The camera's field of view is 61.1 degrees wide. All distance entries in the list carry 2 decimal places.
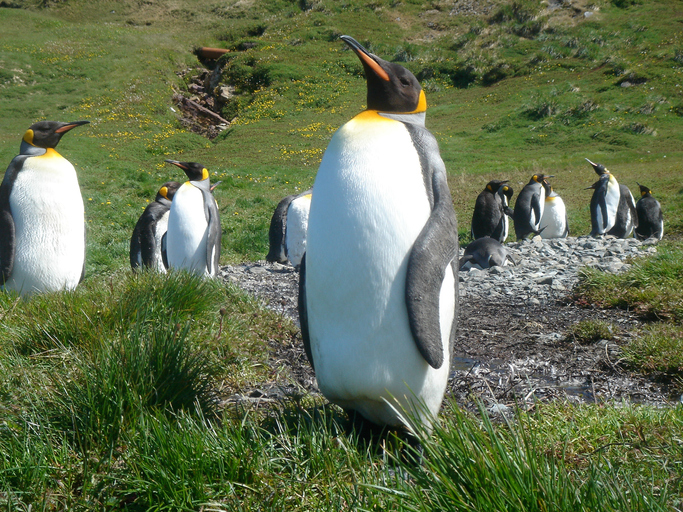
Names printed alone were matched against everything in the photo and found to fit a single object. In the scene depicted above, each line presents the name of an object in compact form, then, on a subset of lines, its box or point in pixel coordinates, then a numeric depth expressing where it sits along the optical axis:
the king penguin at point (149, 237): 7.59
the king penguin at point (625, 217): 12.53
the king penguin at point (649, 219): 11.65
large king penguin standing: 2.44
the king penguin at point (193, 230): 6.80
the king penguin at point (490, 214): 11.12
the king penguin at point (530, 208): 12.30
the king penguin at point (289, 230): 8.79
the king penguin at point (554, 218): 12.80
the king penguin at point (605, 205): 12.20
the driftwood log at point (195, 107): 30.12
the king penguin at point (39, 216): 4.84
